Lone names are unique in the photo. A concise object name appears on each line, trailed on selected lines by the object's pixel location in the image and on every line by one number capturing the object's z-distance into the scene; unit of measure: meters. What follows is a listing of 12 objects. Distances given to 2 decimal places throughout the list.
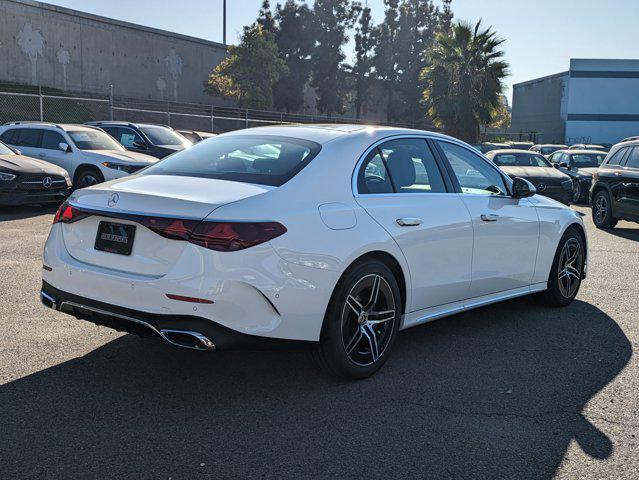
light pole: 62.09
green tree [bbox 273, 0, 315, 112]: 61.72
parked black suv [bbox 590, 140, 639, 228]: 12.28
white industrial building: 49.34
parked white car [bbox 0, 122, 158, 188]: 13.88
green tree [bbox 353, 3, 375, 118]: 66.44
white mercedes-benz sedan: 3.63
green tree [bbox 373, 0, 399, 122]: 66.69
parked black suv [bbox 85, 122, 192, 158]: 16.72
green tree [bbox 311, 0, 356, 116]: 62.97
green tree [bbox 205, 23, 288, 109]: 46.84
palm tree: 34.00
